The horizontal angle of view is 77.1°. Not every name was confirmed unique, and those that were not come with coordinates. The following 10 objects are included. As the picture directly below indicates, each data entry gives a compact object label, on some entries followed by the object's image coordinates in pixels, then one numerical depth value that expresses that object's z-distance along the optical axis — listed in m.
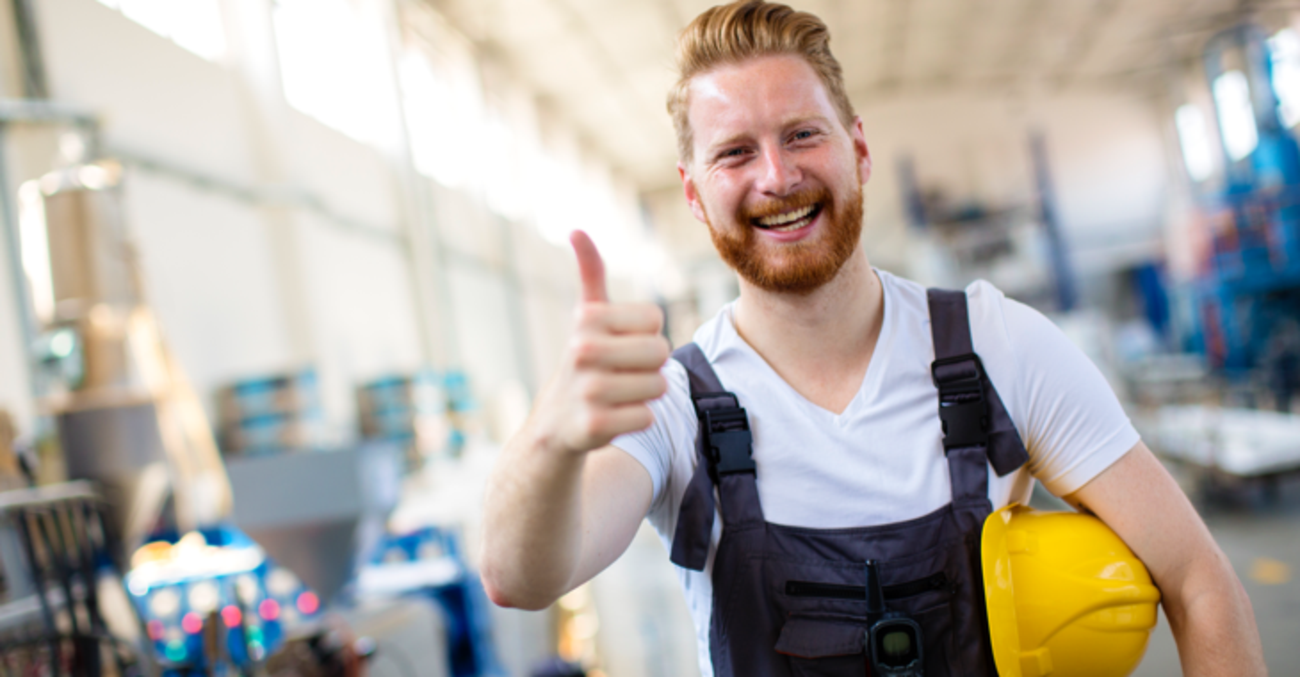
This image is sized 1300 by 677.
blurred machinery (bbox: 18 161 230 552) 3.58
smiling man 1.12
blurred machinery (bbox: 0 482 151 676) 2.14
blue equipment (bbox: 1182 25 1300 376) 10.55
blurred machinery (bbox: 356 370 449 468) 7.00
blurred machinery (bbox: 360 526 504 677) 4.44
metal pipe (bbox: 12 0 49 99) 4.59
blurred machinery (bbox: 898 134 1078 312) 12.34
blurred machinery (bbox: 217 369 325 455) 5.24
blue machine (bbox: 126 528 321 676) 3.76
